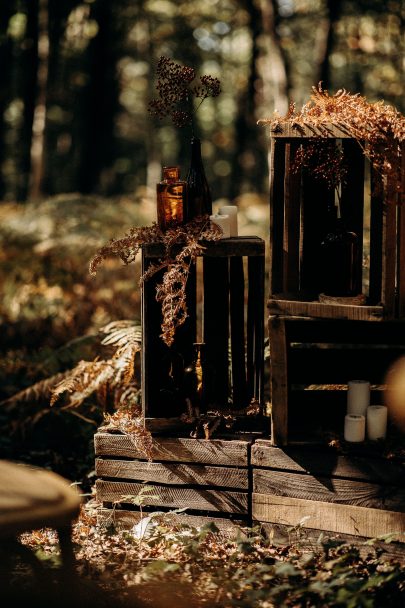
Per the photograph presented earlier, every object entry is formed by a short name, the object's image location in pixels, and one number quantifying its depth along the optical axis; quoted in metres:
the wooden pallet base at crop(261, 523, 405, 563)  3.56
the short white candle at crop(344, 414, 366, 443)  3.74
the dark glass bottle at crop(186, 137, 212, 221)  3.97
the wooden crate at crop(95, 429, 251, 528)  3.89
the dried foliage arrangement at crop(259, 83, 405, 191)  3.41
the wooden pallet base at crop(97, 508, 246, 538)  3.90
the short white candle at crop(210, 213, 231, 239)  3.87
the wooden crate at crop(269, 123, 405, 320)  3.44
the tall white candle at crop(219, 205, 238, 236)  3.91
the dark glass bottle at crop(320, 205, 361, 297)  3.65
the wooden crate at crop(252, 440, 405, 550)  3.58
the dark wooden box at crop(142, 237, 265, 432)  3.97
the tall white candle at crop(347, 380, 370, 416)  3.93
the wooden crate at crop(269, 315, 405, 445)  4.19
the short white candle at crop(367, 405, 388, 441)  3.78
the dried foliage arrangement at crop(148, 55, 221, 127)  3.77
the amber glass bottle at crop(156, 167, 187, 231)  3.89
